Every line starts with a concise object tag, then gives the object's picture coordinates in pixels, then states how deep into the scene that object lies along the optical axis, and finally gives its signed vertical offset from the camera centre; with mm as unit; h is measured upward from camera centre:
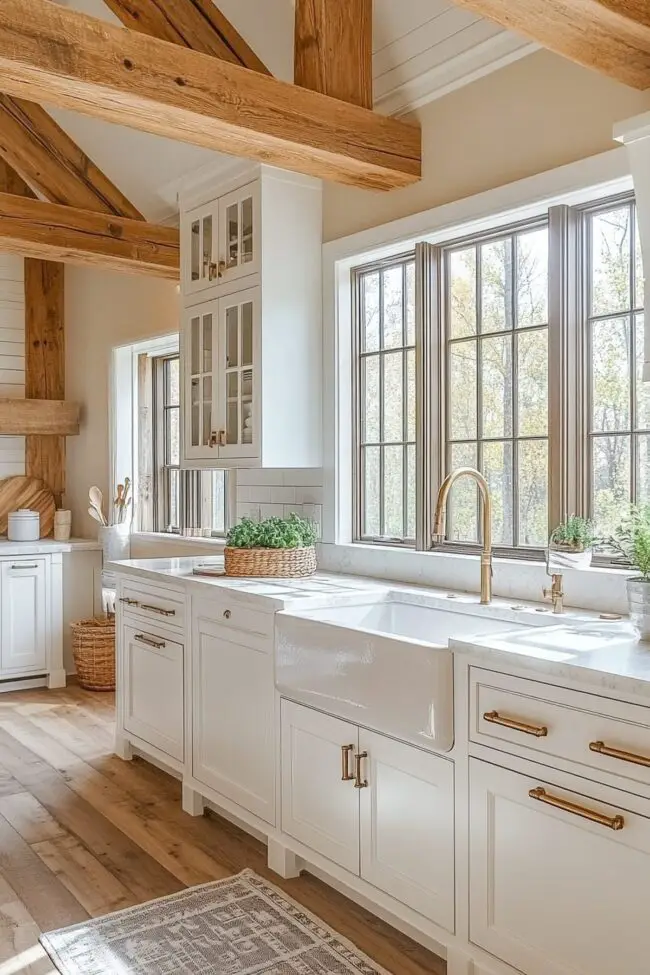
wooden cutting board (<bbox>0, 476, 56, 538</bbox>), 6234 -103
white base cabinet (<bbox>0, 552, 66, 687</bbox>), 5465 -821
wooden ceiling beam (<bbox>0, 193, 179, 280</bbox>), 4430 +1247
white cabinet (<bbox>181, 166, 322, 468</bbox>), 3773 +683
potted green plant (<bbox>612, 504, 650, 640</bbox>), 2232 -234
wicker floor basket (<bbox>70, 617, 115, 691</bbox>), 5469 -1028
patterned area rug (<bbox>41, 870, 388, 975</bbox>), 2426 -1284
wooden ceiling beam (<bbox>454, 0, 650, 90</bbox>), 2162 +1113
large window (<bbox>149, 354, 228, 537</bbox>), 5245 +23
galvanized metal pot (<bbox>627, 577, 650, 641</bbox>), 2229 -306
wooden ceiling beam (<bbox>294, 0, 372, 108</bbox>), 3158 +1521
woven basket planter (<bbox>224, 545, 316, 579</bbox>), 3539 -315
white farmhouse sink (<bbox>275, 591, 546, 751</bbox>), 2291 -506
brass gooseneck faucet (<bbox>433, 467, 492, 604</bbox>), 2902 -166
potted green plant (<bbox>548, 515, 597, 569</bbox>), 2682 -191
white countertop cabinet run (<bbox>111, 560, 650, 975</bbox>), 1878 -803
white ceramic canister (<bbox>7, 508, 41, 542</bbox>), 5926 -274
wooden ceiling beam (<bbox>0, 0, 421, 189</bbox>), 2545 +1193
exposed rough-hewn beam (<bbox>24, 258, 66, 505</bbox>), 6387 +911
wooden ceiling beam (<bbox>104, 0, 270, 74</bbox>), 3502 +1814
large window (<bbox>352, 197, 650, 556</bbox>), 2848 +358
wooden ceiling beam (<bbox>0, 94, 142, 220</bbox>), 5043 +1808
